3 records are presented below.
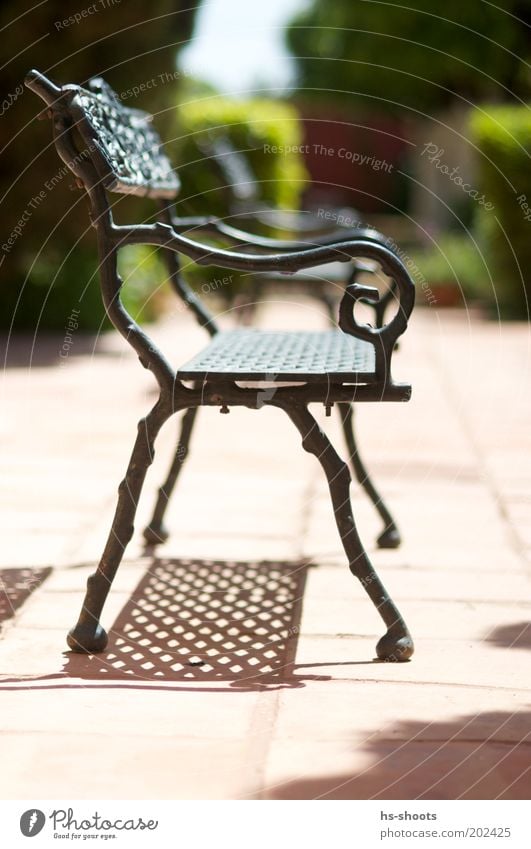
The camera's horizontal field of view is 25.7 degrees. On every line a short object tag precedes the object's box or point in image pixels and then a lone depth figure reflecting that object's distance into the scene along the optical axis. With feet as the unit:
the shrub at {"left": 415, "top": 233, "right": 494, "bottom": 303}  38.19
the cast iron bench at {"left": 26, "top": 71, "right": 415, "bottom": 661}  7.37
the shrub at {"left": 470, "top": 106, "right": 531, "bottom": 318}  33.35
